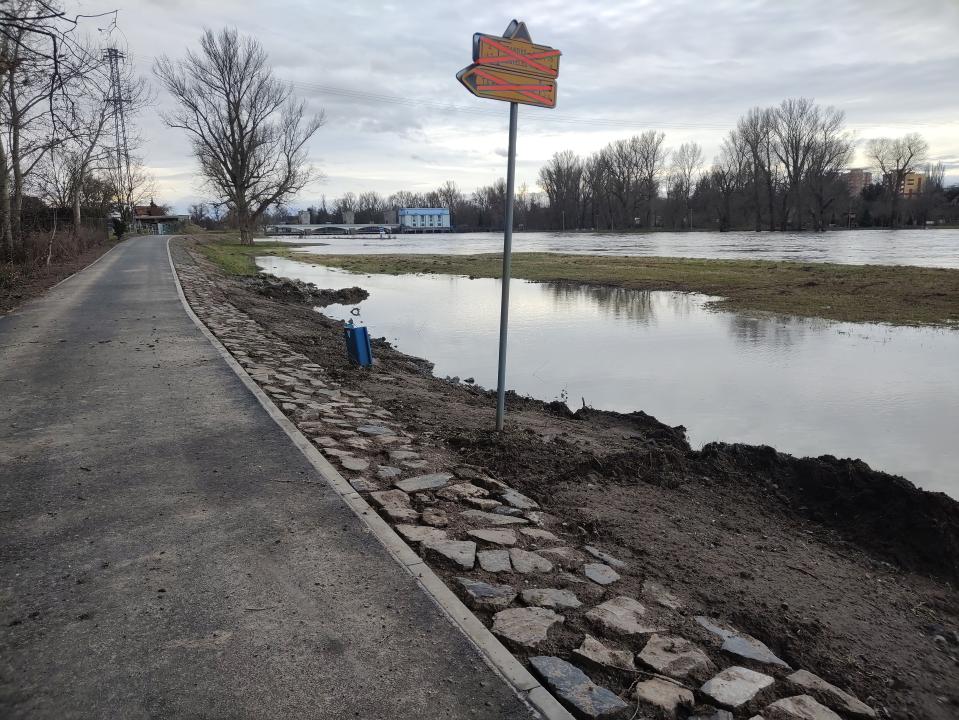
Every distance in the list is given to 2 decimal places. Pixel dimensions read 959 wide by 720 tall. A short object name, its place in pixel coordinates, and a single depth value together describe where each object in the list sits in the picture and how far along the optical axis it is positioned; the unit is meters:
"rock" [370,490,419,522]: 4.23
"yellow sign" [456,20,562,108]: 5.06
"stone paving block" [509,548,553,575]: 3.69
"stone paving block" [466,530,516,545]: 4.01
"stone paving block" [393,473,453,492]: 4.77
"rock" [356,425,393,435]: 6.16
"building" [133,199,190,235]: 82.59
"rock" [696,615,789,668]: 2.98
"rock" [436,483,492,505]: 4.68
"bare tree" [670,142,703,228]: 130.50
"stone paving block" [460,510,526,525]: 4.30
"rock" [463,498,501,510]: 4.54
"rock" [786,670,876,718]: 2.70
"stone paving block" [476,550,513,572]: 3.66
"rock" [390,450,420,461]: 5.45
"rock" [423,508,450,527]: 4.19
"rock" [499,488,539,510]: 4.60
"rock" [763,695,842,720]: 2.58
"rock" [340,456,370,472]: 5.09
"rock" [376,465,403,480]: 4.96
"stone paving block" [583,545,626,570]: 3.82
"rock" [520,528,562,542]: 4.11
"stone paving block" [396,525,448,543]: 3.93
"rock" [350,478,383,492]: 4.65
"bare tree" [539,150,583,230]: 145.62
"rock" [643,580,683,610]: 3.44
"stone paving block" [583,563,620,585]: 3.61
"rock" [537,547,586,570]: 3.78
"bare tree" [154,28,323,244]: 52.19
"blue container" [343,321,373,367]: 9.43
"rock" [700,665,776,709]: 2.64
